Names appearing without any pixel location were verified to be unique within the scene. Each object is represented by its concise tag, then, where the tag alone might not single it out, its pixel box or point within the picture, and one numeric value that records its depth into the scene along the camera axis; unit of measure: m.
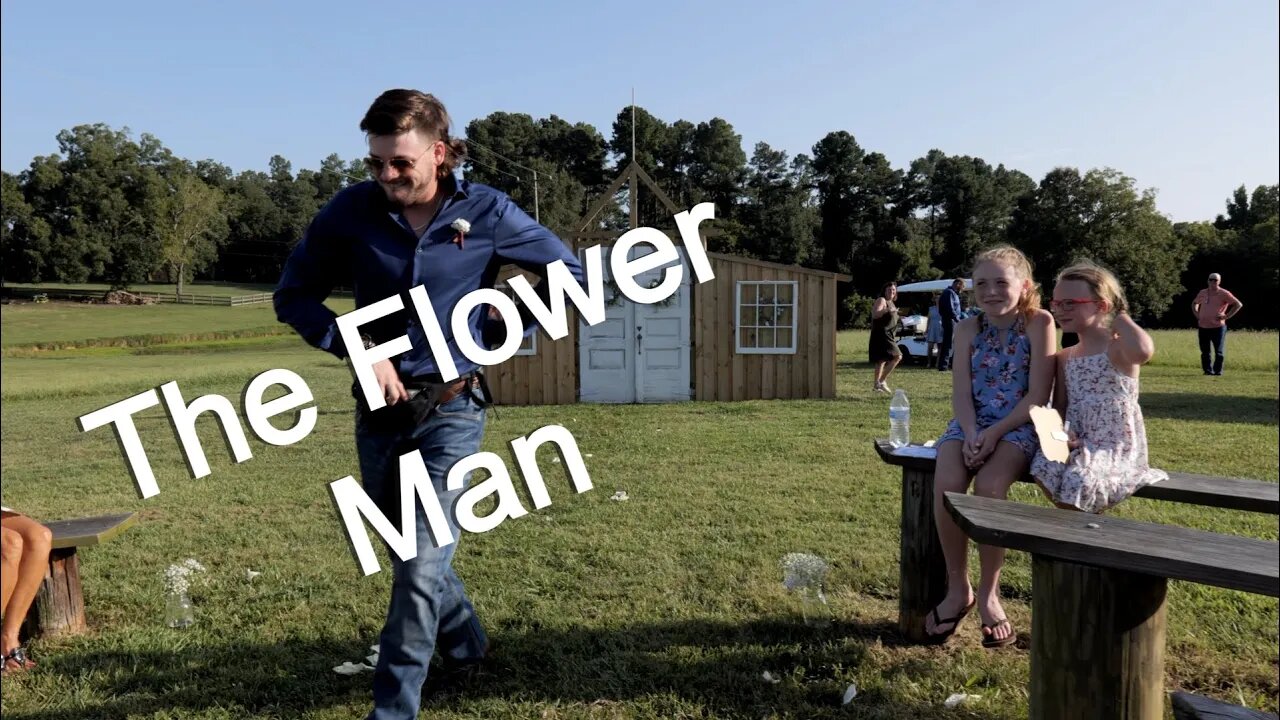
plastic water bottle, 3.53
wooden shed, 12.25
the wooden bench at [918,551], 3.01
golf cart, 18.80
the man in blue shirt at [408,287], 2.25
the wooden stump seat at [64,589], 3.19
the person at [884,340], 12.61
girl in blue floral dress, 2.85
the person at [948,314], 13.80
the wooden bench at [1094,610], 1.94
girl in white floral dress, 2.55
